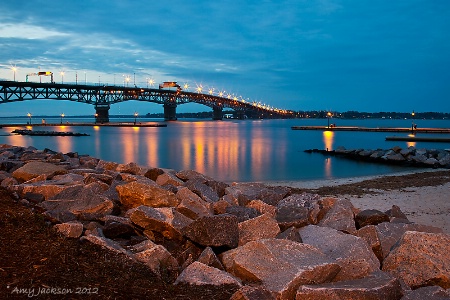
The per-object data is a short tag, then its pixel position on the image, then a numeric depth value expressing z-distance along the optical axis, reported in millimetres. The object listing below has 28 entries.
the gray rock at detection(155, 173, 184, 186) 8852
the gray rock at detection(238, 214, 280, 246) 5840
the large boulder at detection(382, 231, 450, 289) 4992
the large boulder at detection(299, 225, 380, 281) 4773
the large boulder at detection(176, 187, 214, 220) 6547
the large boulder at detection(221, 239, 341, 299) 4391
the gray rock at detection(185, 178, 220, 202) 8031
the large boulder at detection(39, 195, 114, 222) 6332
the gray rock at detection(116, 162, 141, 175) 10195
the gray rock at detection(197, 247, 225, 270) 4914
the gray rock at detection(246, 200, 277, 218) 7191
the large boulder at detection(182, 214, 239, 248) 5426
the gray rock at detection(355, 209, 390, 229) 7098
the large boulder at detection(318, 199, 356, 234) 6473
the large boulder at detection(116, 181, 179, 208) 6906
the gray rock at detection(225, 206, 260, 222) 6591
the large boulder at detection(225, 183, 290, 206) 8085
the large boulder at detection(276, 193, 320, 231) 6431
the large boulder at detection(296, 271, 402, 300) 4078
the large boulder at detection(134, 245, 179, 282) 4766
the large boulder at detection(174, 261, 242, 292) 4336
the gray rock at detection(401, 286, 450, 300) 4141
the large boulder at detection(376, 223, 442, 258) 5977
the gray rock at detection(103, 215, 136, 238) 5711
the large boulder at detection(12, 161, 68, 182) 8656
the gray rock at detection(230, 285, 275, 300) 3838
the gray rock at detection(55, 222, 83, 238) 5117
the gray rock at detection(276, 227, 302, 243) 5660
